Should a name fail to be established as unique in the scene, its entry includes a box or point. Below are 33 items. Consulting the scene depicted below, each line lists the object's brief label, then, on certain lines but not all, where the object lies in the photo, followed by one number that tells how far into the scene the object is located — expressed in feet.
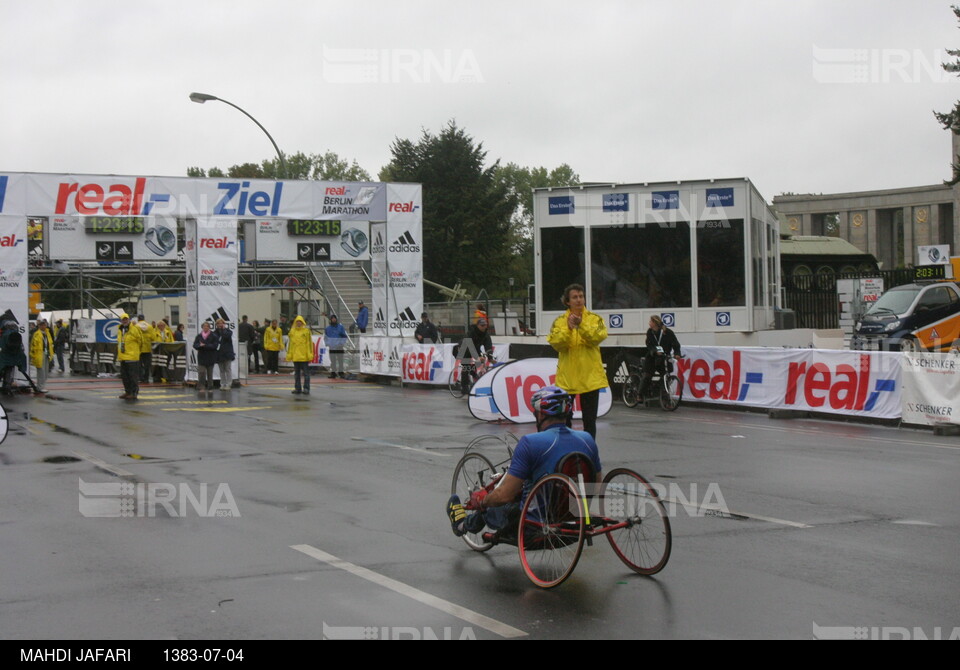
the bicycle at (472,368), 74.84
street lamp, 107.76
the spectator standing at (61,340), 135.74
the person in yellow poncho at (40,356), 86.48
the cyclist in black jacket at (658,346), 66.64
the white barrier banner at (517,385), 57.82
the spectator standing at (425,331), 95.87
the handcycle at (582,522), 22.71
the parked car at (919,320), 91.15
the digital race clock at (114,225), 120.67
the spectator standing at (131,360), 75.41
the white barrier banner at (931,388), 53.67
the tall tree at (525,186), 306.35
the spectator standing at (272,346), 113.29
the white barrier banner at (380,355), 95.04
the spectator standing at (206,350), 83.30
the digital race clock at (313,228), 124.57
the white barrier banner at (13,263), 86.22
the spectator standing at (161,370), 99.26
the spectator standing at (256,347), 118.95
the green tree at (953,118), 124.94
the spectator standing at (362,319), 118.62
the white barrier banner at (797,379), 57.57
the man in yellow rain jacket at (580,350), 35.96
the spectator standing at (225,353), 85.30
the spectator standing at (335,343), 103.09
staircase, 160.76
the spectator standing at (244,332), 112.88
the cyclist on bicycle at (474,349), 75.00
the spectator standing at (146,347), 82.28
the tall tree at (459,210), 221.25
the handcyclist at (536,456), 23.65
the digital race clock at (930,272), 102.22
